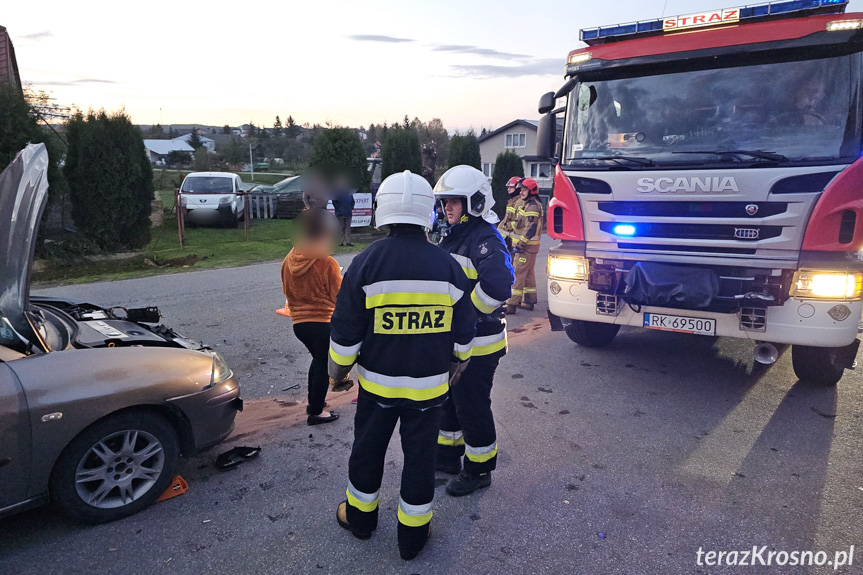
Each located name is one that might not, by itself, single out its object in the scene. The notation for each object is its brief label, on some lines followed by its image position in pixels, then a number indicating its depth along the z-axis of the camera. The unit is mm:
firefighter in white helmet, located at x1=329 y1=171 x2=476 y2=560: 2678
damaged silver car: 2760
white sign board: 16766
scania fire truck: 4273
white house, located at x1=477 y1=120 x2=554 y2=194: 45328
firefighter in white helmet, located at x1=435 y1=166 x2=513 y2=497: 3377
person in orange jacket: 3965
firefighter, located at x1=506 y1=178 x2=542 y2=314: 8148
